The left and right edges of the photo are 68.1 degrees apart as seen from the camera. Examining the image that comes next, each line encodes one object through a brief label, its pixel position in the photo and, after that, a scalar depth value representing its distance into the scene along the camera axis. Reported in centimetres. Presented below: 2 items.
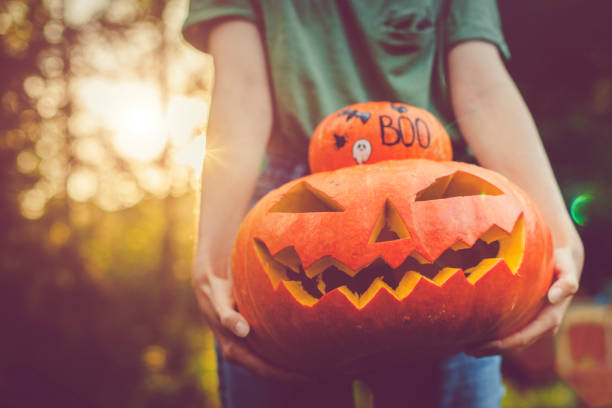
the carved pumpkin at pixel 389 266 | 105
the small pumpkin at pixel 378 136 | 130
